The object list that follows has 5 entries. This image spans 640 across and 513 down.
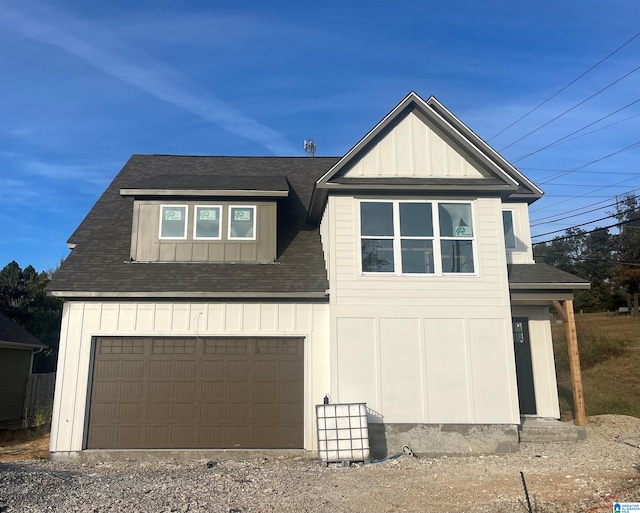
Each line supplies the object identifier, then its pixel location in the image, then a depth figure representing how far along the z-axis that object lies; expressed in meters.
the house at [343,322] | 9.61
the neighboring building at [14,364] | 15.45
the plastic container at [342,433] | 8.91
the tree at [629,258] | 34.53
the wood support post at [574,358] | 10.63
